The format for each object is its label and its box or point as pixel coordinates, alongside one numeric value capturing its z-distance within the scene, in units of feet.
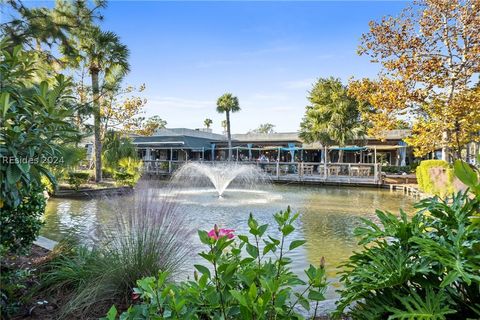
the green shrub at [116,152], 57.41
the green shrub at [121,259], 8.96
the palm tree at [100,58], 54.29
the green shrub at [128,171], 54.26
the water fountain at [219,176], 53.21
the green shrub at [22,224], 9.61
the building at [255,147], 94.27
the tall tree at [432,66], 39.14
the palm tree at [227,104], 109.60
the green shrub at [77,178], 46.55
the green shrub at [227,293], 4.35
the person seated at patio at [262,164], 78.56
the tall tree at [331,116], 86.33
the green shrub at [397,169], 81.10
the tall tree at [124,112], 68.03
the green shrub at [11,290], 8.13
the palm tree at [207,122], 200.06
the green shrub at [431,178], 38.14
